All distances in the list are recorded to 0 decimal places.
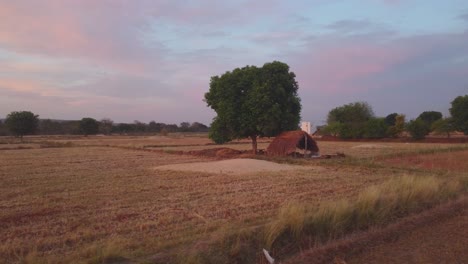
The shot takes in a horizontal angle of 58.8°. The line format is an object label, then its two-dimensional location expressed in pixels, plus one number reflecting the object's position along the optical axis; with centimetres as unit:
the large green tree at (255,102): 3047
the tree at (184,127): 17462
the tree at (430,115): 10600
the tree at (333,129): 8306
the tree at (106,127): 13588
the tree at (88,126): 11769
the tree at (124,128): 14640
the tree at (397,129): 7631
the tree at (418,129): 6906
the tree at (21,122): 8644
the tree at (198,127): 17762
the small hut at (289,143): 2930
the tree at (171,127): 16824
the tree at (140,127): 15112
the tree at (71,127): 12407
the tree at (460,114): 6738
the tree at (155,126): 15768
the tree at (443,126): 7000
